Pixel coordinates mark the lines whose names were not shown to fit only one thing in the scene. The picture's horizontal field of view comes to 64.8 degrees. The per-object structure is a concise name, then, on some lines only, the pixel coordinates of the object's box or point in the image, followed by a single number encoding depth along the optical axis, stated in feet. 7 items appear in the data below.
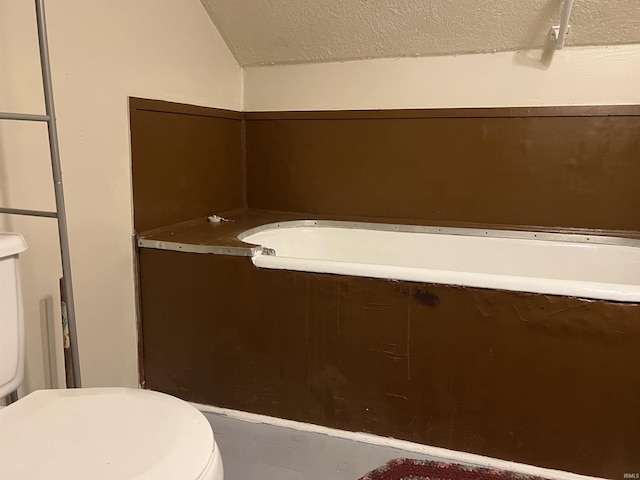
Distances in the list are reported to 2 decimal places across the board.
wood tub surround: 4.62
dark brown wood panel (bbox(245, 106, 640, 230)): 6.69
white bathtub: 6.49
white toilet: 2.67
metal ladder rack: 3.74
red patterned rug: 4.68
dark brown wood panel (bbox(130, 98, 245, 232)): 5.93
